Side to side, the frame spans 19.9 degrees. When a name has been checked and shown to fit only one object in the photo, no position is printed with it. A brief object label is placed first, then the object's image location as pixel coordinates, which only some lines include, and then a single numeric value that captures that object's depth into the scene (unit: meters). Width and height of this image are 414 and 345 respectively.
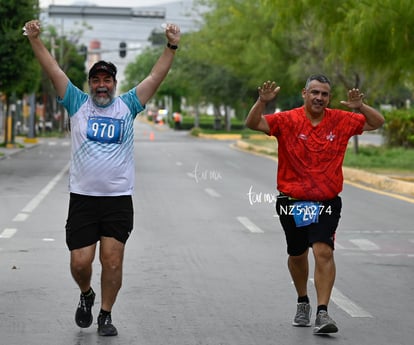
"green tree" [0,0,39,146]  38.44
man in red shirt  8.10
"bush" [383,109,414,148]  41.19
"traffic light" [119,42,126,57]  63.69
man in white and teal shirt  7.84
